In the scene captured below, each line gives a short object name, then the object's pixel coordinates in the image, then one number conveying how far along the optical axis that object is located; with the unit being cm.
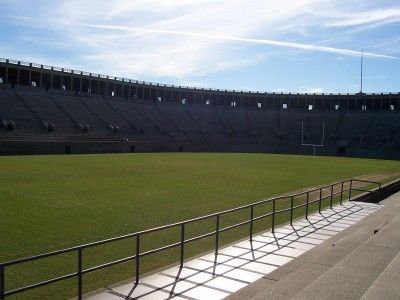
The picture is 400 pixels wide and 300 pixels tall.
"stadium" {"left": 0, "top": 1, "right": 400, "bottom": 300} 790
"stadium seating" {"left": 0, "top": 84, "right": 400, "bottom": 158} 5844
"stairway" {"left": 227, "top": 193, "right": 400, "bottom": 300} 594
